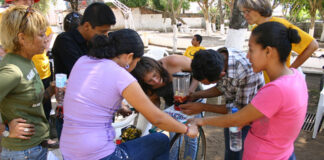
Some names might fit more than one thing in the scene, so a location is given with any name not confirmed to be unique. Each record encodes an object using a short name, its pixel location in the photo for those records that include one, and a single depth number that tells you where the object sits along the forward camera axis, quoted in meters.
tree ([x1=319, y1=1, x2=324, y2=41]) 18.77
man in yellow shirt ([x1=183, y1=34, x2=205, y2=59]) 6.60
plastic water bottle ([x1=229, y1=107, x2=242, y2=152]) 2.26
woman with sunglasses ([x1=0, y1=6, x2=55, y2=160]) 1.57
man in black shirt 2.33
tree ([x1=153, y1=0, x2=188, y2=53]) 12.08
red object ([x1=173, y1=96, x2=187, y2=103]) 2.29
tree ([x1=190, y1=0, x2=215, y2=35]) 23.42
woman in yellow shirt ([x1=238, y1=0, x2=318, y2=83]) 2.63
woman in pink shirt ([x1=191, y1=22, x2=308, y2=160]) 1.42
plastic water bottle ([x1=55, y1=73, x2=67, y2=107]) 1.97
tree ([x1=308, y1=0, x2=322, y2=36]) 17.62
